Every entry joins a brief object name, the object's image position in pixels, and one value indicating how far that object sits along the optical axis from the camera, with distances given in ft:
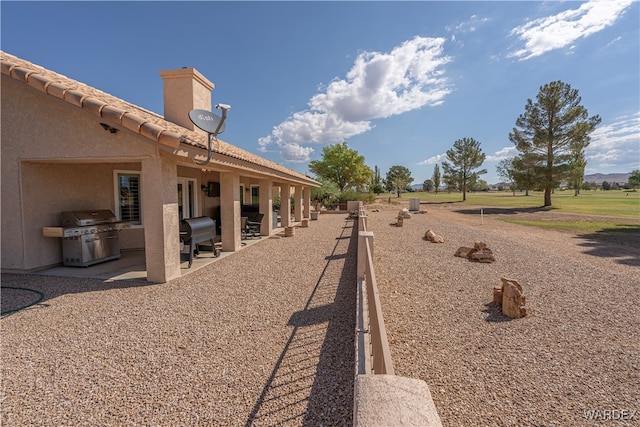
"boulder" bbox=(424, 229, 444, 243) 38.37
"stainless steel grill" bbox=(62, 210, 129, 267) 23.83
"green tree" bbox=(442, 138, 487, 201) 165.68
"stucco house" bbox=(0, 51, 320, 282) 19.71
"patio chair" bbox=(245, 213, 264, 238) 41.23
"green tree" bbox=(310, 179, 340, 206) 103.34
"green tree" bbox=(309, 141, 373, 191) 155.33
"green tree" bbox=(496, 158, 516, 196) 111.73
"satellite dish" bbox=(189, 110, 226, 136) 21.45
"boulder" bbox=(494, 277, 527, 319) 15.89
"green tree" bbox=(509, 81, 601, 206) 99.30
